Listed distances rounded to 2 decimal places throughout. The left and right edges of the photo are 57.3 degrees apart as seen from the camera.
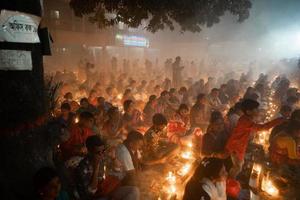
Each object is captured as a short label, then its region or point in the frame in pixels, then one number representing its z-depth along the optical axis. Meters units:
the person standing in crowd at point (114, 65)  23.89
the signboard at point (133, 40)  33.64
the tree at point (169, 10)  5.66
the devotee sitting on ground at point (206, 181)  3.73
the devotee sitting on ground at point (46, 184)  3.19
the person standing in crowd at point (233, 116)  6.88
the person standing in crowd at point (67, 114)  7.11
